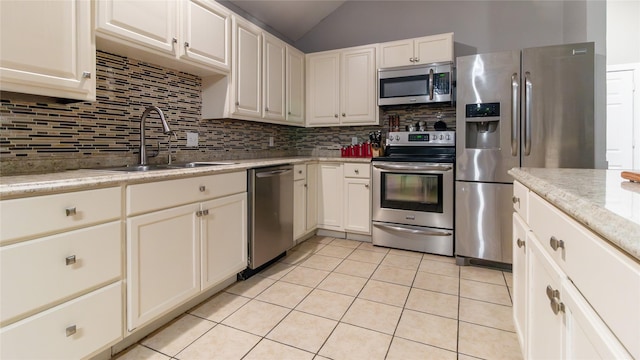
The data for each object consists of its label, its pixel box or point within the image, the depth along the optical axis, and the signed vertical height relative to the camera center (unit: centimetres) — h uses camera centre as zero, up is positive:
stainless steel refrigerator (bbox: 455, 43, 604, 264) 242 +40
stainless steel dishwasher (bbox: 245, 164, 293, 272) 237 -29
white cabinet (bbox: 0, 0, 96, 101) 132 +58
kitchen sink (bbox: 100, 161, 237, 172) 196 +6
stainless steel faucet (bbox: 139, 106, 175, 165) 211 +29
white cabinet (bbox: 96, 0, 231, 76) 174 +91
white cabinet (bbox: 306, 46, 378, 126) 353 +103
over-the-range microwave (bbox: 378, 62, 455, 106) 310 +94
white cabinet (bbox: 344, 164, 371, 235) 333 -23
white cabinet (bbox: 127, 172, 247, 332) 152 -36
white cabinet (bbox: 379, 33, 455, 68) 315 +130
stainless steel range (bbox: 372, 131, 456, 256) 291 -17
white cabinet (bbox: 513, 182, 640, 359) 50 -25
